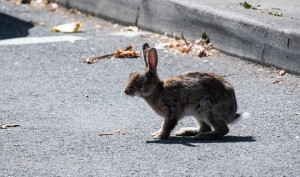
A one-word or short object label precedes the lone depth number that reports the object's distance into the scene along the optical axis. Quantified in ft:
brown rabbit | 47.32
